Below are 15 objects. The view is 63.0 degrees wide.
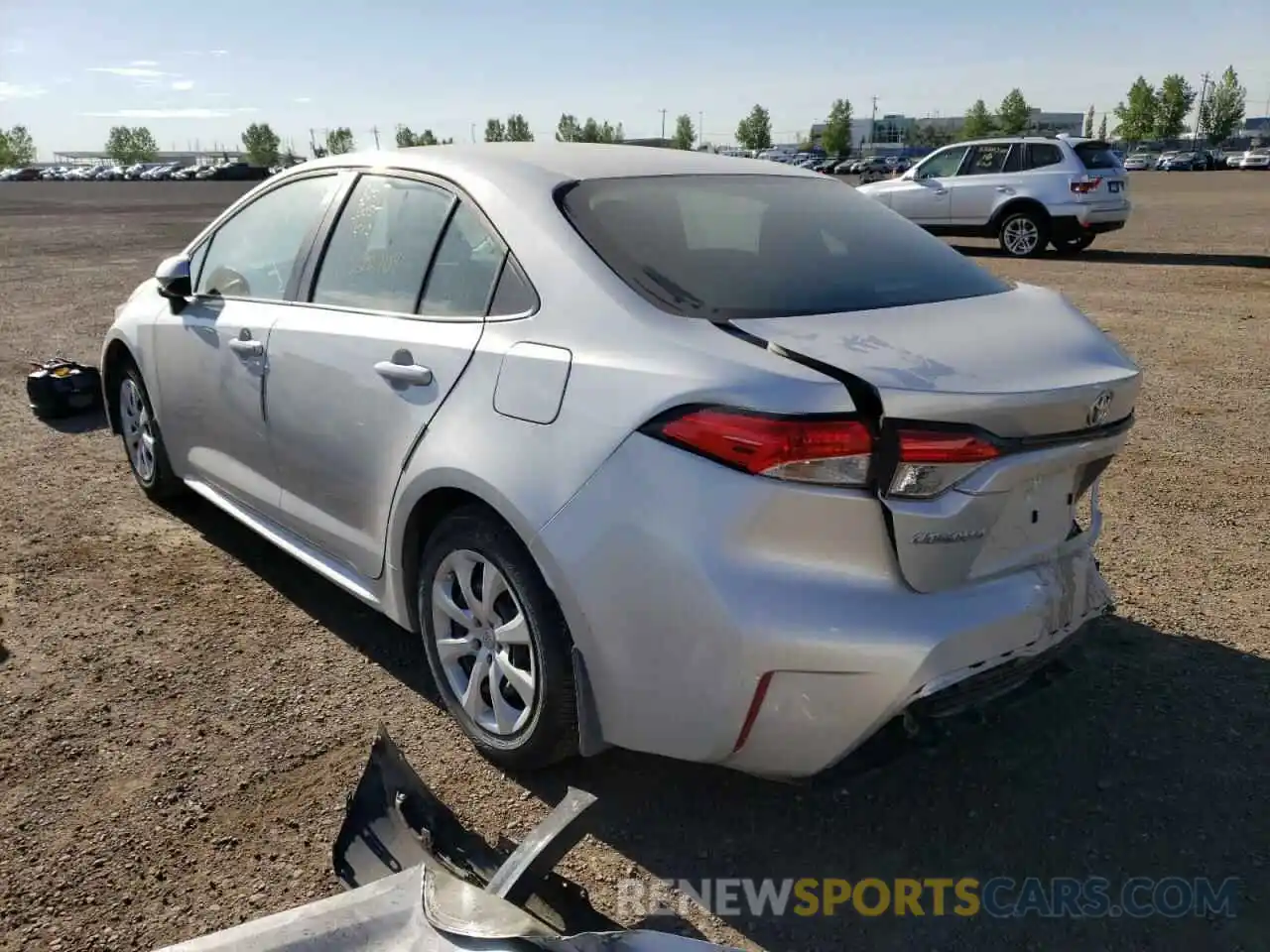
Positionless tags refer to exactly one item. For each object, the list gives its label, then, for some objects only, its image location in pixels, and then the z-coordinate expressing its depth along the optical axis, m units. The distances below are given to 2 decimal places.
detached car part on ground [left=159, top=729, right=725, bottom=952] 1.99
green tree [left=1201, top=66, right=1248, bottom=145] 93.88
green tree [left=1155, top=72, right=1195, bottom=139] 96.88
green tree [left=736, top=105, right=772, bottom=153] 122.62
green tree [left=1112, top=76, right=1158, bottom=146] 97.25
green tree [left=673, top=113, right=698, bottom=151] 124.12
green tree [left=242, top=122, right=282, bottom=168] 138.62
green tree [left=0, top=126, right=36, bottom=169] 142.62
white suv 14.42
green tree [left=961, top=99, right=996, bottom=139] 103.12
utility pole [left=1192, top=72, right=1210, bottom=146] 98.94
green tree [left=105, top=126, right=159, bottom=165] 147.75
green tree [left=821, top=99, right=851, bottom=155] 115.62
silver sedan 2.19
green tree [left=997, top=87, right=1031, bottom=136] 101.12
